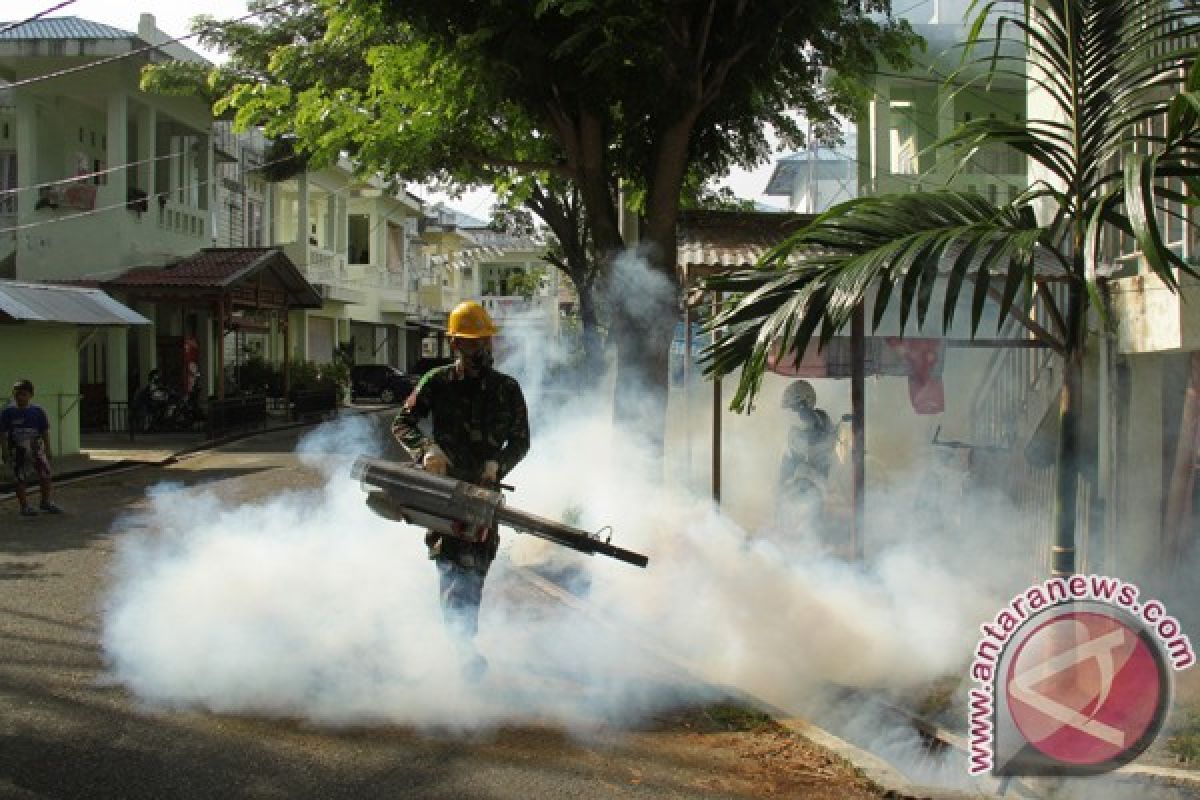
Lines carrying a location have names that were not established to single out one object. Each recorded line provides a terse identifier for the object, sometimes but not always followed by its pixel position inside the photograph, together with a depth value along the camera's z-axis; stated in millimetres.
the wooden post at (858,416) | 6379
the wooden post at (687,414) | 10002
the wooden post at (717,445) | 7965
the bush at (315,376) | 28906
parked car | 35062
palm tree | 4066
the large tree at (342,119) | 9625
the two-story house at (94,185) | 22016
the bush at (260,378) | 29312
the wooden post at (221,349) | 22219
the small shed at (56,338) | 16172
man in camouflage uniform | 5508
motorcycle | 22609
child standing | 11273
